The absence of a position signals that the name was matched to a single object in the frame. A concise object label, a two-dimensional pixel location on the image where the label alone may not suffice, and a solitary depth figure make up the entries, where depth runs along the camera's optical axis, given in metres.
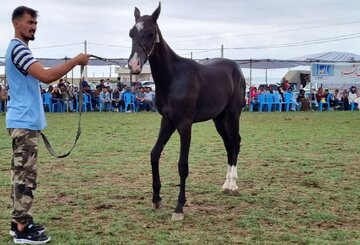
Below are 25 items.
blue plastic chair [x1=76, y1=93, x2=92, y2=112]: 27.39
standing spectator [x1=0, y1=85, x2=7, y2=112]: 24.61
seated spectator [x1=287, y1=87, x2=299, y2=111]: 28.89
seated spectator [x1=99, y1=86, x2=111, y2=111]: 27.59
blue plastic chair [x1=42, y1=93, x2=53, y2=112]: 26.55
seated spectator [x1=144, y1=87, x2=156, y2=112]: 27.61
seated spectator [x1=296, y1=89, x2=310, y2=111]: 29.29
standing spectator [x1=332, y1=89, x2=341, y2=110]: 29.88
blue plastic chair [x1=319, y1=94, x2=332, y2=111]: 29.46
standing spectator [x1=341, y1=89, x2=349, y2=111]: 29.94
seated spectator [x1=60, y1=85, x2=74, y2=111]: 26.59
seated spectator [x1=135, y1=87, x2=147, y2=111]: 27.69
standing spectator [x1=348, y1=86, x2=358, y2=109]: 29.67
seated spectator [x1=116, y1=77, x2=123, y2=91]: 28.51
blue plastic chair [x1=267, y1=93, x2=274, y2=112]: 28.48
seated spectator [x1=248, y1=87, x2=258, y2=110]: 28.55
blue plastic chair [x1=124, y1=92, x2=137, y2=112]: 27.58
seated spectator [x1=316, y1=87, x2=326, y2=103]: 29.44
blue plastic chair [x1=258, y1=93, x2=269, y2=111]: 28.45
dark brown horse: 5.66
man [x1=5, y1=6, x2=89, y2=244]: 4.61
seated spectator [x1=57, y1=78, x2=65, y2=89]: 26.67
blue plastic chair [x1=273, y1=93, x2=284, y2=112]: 28.57
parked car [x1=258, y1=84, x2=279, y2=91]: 29.92
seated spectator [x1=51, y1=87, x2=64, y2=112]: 26.56
